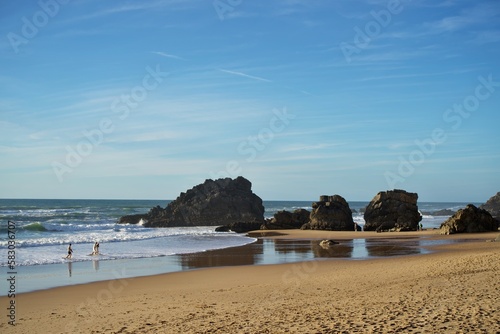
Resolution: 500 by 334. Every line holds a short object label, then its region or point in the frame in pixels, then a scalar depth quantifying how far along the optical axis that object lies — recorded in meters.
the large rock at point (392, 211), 51.34
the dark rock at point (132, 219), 76.81
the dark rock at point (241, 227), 58.19
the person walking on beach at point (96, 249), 30.05
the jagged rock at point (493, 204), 87.40
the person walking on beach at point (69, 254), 27.72
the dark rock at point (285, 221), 58.44
